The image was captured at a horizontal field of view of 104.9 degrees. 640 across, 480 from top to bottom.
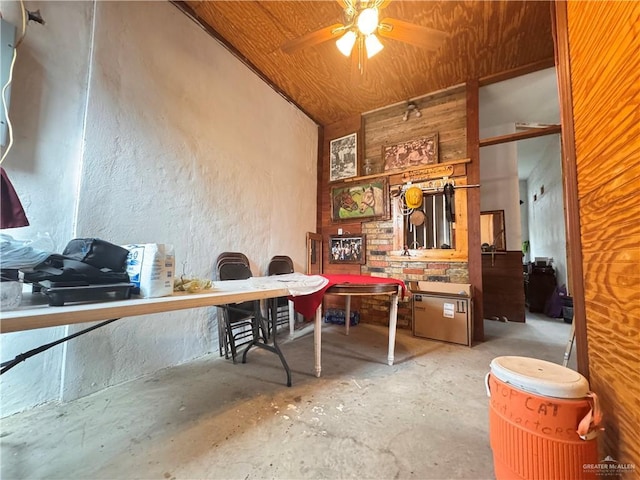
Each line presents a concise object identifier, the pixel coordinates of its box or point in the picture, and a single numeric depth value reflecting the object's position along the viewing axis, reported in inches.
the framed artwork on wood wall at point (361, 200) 157.4
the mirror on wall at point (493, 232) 176.7
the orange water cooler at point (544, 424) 34.2
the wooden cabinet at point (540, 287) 197.1
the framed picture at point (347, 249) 162.9
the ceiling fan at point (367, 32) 74.4
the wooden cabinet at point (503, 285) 170.9
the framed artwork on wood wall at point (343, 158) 169.5
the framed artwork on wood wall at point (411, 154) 144.6
